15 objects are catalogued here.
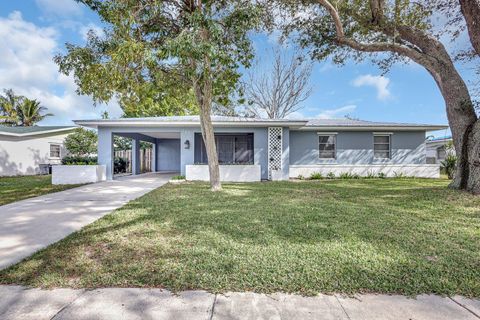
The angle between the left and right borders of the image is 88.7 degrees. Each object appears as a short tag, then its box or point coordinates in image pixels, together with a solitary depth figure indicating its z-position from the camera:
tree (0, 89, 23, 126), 25.17
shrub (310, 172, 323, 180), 13.64
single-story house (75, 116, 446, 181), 12.74
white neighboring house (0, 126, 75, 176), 16.06
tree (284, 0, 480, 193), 7.18
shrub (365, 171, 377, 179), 13.95
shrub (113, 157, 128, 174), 16.43
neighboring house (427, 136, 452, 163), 20.61
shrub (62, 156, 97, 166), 11.63
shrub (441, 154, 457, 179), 13.27
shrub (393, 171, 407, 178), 14.09
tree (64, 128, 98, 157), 16.22
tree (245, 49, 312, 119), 23.36
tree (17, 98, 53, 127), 26.33
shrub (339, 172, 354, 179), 13.73
